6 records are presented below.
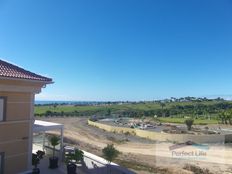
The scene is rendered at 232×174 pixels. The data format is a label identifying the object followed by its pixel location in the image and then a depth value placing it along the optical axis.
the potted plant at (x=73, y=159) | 8.37
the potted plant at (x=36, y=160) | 8.33
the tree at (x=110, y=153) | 8.18
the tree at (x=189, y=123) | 36.92
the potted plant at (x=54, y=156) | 9.29
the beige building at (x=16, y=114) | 7.65
